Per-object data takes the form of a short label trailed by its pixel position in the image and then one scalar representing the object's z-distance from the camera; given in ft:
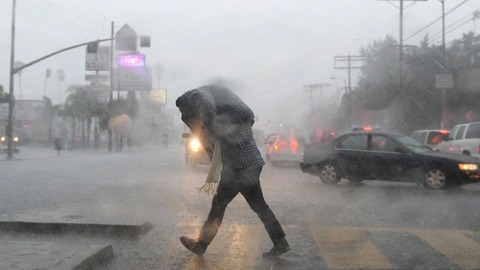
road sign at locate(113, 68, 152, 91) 141.88
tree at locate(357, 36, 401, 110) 102.17
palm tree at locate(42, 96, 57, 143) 178.91
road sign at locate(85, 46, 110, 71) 134.41
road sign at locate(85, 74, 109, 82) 139.74
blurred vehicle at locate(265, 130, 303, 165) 57.77
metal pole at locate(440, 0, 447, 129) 82.76
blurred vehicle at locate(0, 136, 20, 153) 107.50
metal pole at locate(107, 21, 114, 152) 128.77
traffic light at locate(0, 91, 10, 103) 130.02
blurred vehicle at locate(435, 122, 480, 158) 43.60
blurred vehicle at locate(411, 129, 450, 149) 58.23
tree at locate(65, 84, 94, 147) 146.87
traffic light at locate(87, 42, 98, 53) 71.10
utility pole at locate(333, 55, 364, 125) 142.00
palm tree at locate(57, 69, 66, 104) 246.10
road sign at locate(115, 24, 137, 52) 63.77
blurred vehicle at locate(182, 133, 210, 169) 51.44
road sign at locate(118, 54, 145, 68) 161.94
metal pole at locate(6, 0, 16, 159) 84.53
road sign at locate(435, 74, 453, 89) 78.28
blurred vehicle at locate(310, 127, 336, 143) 55.09
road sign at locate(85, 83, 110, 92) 138.10
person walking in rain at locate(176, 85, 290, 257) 14.42
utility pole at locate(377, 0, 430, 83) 93.78
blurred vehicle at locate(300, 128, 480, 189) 32.04
